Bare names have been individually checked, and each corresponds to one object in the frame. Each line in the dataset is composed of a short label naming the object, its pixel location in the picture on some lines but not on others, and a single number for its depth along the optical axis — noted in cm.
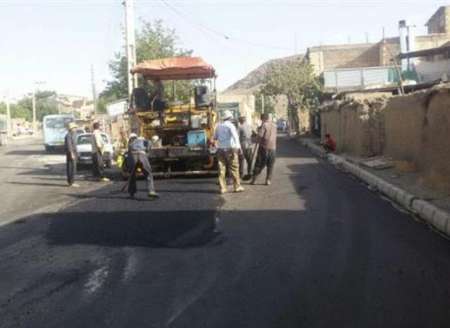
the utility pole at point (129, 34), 2781
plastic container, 1800
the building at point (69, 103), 13788
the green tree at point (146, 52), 4203
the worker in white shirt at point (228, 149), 1479
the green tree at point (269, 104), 6761
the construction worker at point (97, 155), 1955
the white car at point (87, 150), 2425
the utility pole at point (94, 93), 6329
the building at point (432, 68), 4262
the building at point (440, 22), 7719
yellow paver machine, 1800
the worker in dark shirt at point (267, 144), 1620
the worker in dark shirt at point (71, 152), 1792
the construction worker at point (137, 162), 1409
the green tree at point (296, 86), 5153
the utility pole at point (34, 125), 10347
